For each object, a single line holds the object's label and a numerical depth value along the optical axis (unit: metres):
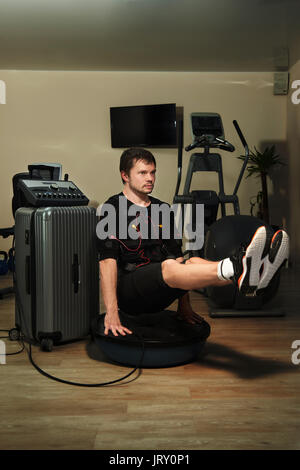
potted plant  4.98
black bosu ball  1.80
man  1.54
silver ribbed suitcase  2.05
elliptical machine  2.73
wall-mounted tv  5.30
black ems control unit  2.12
